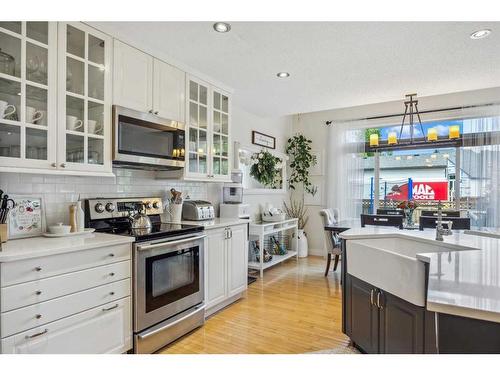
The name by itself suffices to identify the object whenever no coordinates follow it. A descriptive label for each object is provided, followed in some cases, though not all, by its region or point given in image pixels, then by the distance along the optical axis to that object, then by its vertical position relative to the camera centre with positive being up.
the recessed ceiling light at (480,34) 2.39 +1.23
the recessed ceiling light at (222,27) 2.29 +1.21
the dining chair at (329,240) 4.18 -0.70
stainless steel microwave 2.43 +0.40
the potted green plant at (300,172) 5.85 +0.32
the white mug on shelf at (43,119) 1.97 +0.43
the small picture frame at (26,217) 2.06 -0.22
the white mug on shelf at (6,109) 1.79 +0.45
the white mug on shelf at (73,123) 2.12 +0.44
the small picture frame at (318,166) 5.81 +0.43
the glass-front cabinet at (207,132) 3.18 +0.61
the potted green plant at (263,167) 4.77 +0.32
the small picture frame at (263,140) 5.01 +0.82
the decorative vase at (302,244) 5.62 -1.03
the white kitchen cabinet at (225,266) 2.96 -0.81
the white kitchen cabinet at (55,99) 1.84 +0.58
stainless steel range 2.21 -0.65
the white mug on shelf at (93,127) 2.26 +0.44
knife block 1.83 -0.28
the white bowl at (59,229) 2.11 -0.30
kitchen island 1.03 -0.46
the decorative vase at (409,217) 3.86 -0.35
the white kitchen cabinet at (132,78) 2.42 +0.89
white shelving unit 4.34 -0.69
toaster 3.24 -0.25
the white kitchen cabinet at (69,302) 1.59 -0.68
